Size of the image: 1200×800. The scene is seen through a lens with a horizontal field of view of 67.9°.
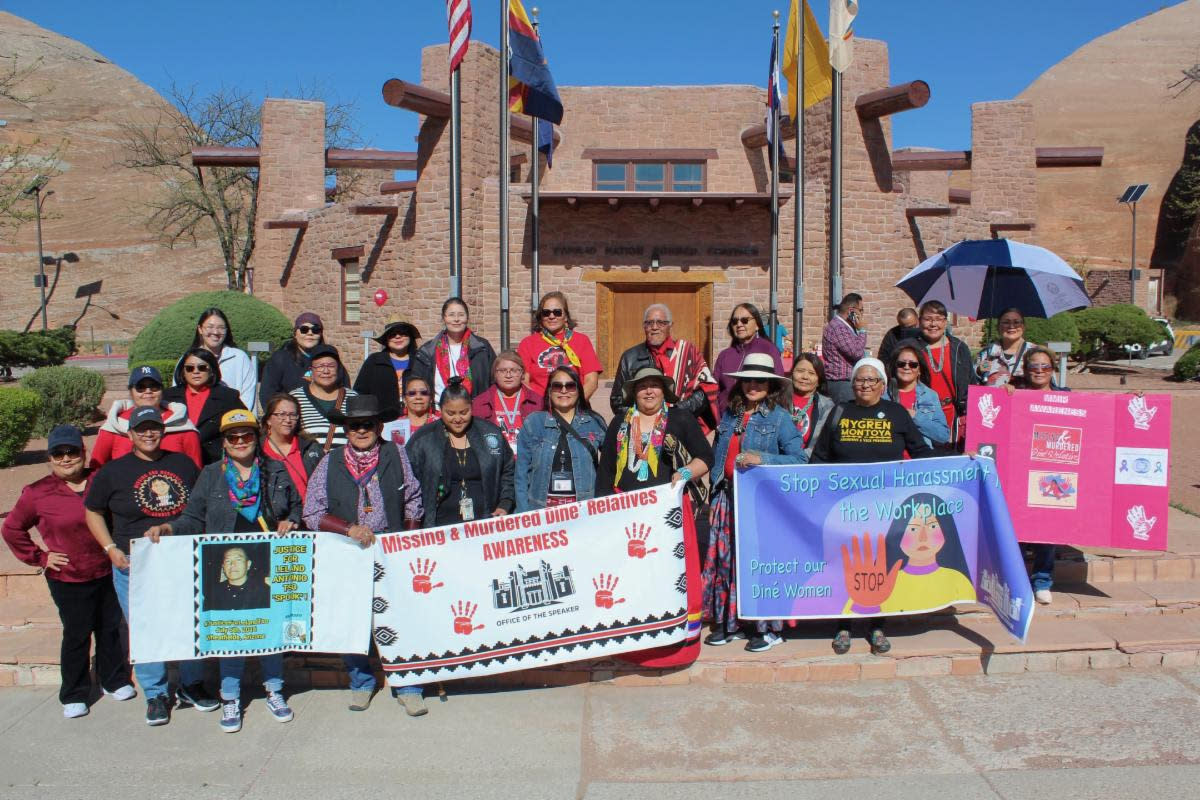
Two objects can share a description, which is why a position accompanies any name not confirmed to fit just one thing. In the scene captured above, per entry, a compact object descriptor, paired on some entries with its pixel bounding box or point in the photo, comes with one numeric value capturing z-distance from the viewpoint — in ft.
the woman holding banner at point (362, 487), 15.05
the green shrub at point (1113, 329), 70.08
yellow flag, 39.81
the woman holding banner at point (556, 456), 16.16
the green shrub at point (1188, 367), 61.05
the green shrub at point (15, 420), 33.65
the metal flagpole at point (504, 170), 40.40
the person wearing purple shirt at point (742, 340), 18.44
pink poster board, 18.52
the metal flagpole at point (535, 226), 51.08
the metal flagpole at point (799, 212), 40.45
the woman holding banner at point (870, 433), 16.67
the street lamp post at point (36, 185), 77.15
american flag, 38.42
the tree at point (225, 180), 114.73
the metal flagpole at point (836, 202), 34.91
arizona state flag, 41.70
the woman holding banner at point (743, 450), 16.31
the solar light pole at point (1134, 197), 127.42
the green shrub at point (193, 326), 51.80
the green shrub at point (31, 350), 76.79
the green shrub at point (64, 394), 40.78
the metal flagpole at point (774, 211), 48.83
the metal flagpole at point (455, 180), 38.29
